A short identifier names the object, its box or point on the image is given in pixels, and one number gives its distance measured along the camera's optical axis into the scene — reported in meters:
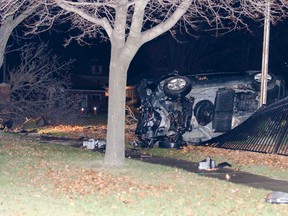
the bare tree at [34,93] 30.06
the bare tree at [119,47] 14.50
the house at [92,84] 68.00
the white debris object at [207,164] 15.45
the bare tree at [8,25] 23.48
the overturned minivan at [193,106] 20.92
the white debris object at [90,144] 19.98
